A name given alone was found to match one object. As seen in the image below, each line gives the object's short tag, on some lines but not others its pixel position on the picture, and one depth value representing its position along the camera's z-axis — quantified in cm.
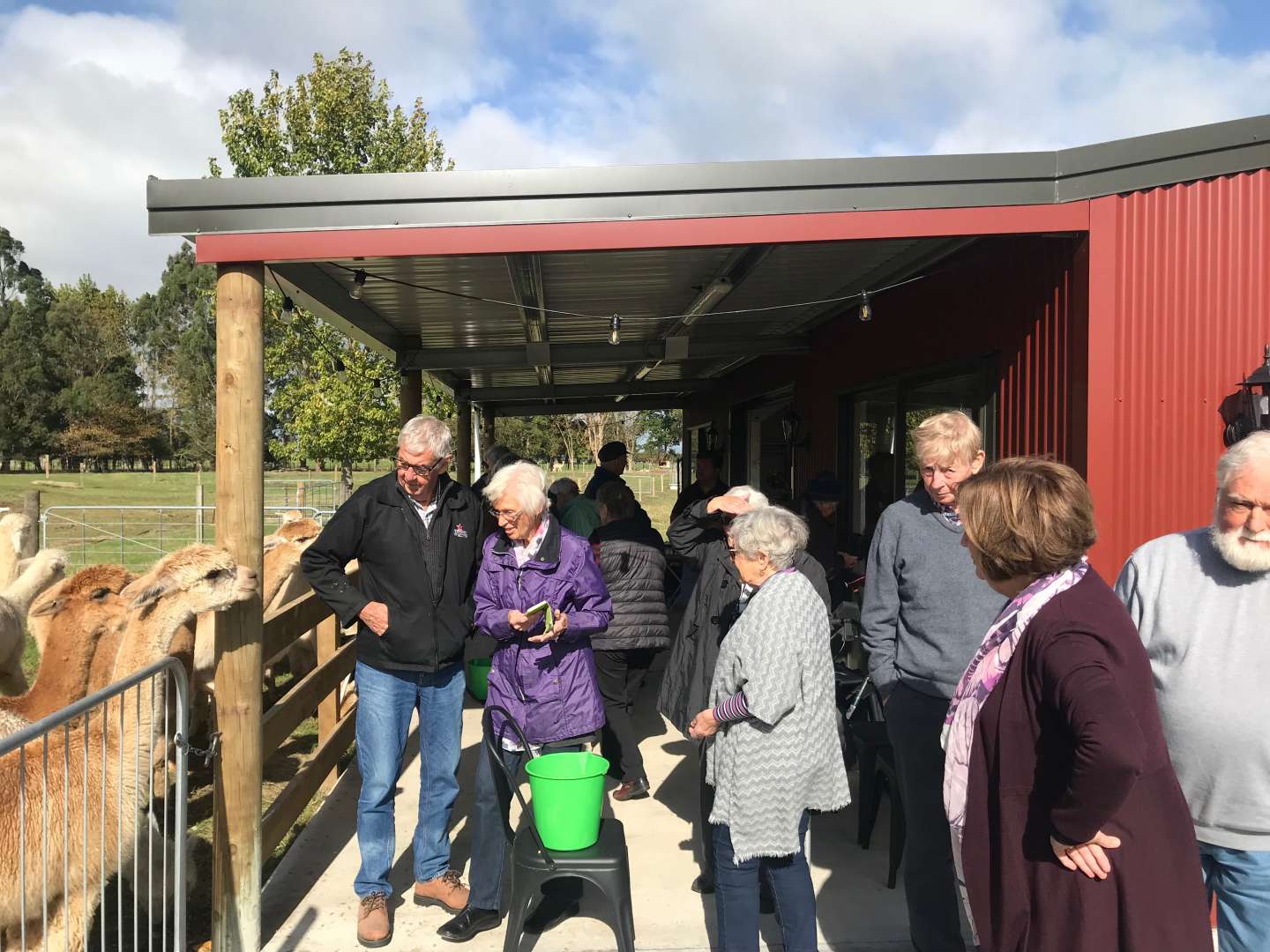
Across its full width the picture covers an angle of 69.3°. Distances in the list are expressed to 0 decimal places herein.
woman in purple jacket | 350
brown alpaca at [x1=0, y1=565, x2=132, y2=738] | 449
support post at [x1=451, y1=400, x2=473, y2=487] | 1183
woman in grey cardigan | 283
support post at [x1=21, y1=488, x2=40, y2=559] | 1100
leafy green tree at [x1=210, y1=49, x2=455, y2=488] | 1616
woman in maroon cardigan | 174
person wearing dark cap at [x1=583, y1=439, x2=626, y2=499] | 698
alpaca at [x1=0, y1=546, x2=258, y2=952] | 294
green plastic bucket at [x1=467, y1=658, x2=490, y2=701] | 639
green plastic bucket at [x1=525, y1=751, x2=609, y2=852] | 313
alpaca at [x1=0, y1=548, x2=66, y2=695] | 596
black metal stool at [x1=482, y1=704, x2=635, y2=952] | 315
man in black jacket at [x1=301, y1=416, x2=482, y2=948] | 365
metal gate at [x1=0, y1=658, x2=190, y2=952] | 291
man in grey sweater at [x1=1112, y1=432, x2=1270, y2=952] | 218
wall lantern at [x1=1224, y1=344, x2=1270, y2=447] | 380
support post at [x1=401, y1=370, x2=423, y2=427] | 833
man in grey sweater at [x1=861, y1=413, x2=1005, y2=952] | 298
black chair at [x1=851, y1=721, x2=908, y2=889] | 409
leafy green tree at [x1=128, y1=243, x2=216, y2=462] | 5658
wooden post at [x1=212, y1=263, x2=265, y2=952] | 357
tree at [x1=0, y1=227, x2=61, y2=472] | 5312
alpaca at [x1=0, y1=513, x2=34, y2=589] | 779
